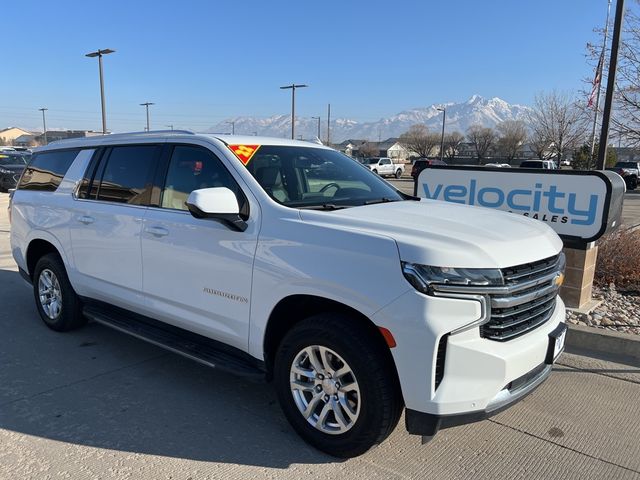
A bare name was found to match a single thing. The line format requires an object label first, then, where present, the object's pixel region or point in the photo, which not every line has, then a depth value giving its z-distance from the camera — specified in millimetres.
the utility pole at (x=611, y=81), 7789
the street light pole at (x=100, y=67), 27016
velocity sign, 5566
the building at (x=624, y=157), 61078
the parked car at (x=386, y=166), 48062
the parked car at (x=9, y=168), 21578
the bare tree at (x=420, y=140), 84688
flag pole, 11244
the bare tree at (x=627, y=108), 10905
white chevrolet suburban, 2658
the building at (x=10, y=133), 139450
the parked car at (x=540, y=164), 33312
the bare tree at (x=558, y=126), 35875
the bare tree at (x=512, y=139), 71250
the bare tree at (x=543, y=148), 42000
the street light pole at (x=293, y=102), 39188
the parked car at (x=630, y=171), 33438
